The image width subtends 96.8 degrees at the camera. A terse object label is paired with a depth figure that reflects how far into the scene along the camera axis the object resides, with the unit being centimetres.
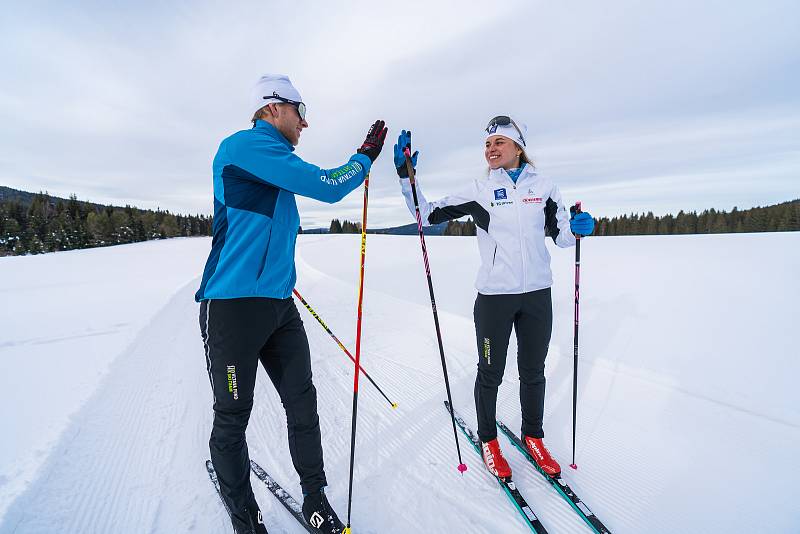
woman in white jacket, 271
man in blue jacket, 184
